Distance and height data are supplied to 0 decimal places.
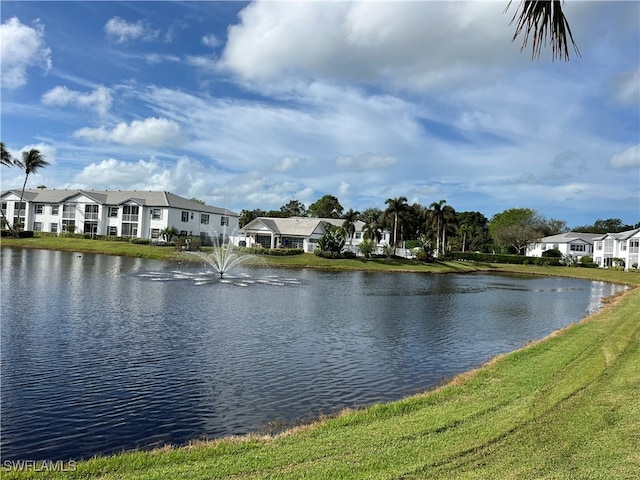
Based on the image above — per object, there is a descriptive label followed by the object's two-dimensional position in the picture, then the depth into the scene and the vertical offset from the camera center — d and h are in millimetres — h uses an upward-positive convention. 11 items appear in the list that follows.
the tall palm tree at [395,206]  96000 +8665
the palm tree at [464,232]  130000 +5997
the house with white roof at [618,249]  90562 +2401
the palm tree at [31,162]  91875 +13402
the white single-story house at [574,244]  113750 +3601
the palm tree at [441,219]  99250 +6858
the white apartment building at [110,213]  92312 +4815
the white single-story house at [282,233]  96062 +2364
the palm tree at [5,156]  86562 +13434
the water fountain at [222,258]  56881 -2172
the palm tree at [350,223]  98438 +5146
